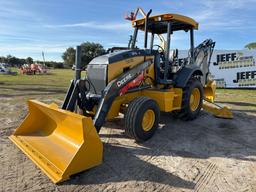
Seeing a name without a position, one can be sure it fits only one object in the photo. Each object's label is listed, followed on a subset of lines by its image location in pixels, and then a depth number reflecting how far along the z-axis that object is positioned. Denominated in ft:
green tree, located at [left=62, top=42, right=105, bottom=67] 169.07
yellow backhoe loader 8.95
